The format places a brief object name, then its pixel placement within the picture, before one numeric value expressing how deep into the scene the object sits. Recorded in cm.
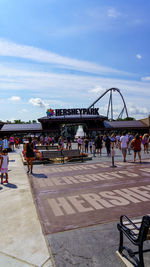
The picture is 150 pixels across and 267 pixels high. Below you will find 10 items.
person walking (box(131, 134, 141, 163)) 1331
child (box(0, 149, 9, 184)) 908
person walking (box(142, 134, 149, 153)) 1837
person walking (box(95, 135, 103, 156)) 1747
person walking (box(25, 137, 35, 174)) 1095
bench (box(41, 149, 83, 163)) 1440
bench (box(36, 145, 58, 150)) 2154
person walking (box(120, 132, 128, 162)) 1384
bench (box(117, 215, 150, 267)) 291
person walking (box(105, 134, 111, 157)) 1792
